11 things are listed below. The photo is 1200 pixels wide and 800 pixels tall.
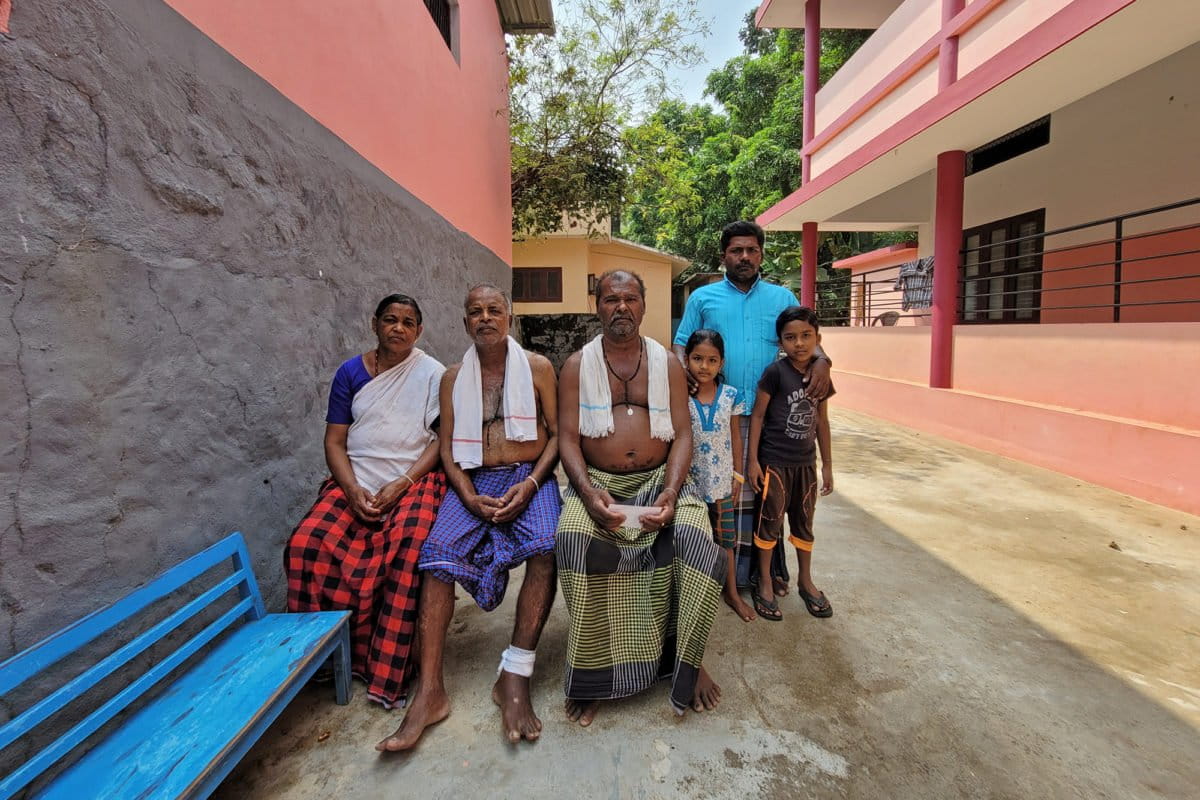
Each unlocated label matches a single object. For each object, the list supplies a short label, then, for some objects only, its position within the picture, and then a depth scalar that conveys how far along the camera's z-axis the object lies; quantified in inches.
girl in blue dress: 100.3
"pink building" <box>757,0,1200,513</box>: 163.6
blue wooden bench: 48.7
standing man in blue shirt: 108.3
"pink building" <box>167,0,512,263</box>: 89.5
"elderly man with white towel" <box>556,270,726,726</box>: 77.6
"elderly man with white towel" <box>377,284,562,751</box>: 77.5
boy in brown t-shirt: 102.6
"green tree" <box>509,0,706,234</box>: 317.4
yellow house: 594.9
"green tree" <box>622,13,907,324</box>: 577.0
